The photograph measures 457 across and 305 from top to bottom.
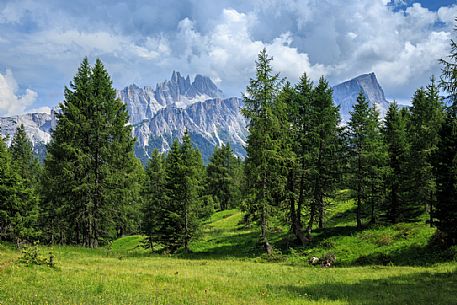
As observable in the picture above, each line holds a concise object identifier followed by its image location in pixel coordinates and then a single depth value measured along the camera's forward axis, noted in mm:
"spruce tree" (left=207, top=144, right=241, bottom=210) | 76688
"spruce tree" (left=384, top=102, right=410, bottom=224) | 34625
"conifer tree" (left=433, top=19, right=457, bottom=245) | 24203
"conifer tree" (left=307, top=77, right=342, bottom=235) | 32581
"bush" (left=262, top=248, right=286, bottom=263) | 28359
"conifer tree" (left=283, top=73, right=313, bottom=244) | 32188
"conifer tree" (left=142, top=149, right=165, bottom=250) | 35156
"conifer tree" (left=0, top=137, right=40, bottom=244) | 26984
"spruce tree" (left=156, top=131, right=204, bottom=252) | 33906
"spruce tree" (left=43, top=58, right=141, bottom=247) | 31188
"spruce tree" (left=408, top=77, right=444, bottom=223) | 32625
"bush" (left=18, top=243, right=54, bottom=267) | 16625
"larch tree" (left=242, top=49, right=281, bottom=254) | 29656
